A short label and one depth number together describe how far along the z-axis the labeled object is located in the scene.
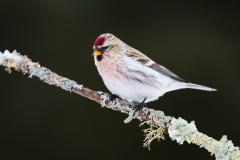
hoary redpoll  3.85
